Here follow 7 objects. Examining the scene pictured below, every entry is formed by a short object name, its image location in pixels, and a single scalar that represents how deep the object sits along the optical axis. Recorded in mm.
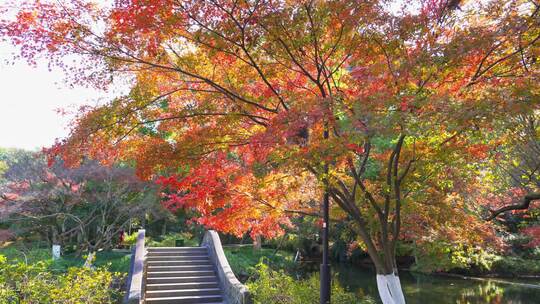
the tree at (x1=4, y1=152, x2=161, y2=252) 17031
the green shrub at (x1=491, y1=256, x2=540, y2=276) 18672
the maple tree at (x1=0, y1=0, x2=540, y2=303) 5598
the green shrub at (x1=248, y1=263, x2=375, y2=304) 8109
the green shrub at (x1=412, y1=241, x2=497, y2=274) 10734
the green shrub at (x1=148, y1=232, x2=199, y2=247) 21047
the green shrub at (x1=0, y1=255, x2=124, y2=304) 5395
